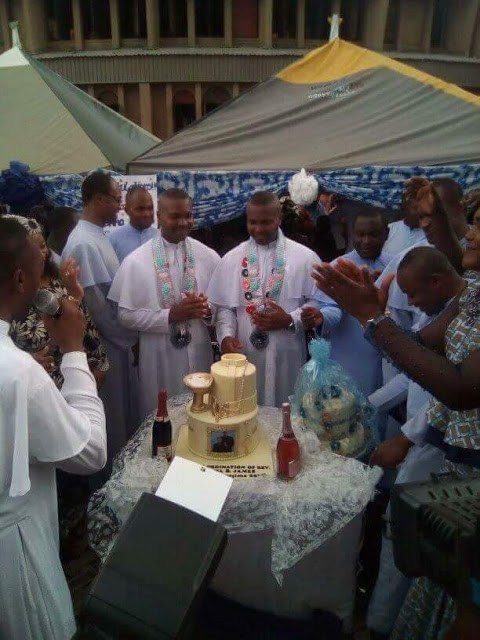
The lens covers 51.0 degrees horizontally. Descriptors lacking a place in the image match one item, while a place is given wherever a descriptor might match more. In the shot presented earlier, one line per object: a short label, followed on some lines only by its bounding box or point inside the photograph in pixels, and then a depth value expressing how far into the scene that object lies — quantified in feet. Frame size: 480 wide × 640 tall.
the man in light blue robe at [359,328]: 12.69
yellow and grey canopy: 23.57
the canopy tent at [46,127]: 26.37
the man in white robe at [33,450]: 5.05
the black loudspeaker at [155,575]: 3.66
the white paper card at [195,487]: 5.01
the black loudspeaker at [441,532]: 3.16
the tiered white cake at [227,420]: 7.79
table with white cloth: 7.18
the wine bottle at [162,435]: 8.10
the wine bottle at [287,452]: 7.64
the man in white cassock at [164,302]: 12.59
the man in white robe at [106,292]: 13.29
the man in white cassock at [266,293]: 12.55
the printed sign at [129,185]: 22.18
